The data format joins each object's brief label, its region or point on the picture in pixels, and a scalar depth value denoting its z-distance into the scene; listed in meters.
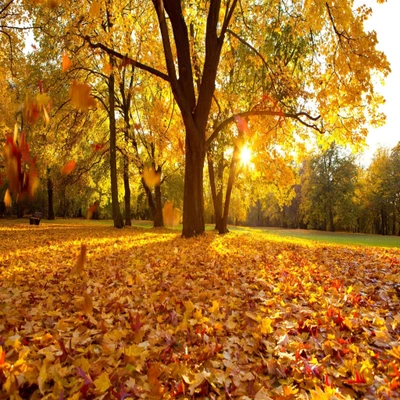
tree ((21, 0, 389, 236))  8.03
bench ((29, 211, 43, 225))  18.78
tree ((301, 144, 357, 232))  38.25
